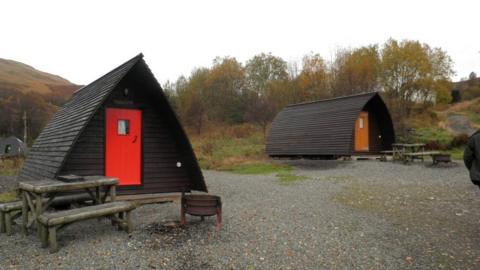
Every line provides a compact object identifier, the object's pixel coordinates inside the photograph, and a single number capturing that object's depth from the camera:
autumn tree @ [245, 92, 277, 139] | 34.53
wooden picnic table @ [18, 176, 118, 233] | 5.26
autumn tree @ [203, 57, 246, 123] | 42.81
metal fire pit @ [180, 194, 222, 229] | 6.02
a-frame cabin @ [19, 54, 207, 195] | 7.85
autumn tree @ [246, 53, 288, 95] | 45.81
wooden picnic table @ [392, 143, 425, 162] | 17.28
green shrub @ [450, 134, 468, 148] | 22.73
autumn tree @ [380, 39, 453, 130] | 33.22
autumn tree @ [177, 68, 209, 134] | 41.22
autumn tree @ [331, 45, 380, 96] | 33.25
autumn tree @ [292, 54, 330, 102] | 35.19
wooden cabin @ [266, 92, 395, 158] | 18.19
